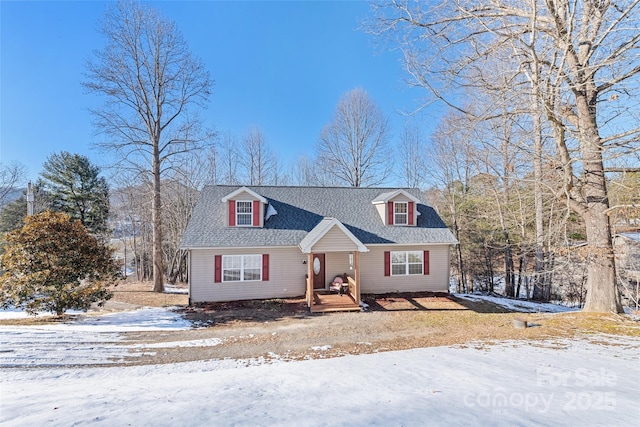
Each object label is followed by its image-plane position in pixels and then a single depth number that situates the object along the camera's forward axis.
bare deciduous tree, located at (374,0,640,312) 7.70
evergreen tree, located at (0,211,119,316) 9.59
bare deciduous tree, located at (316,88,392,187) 24.17
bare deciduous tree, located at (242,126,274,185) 28.06
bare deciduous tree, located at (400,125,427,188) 25.56
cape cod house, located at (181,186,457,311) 12.99
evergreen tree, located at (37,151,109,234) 24.92
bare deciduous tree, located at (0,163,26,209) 24.41
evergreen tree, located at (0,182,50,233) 25.72
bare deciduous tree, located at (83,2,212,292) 15.98
